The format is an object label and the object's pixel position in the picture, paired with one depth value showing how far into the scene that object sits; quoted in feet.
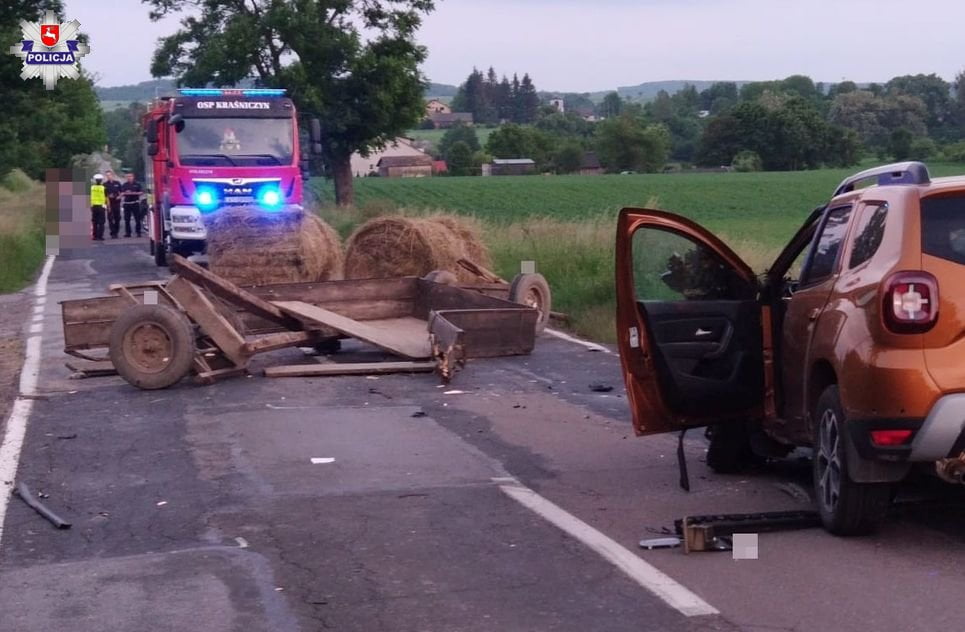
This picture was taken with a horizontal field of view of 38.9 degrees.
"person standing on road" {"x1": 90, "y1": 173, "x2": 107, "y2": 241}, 122.42
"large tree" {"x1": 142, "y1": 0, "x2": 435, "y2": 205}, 119.65
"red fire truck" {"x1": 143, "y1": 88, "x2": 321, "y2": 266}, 78.95
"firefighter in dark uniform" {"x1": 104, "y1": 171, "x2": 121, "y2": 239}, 128.57
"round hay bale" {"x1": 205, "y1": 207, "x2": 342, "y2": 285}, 67.26
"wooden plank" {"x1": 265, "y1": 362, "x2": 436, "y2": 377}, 42.80
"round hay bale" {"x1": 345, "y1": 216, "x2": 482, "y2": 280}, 59.57
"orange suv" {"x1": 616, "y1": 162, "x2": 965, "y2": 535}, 20.44
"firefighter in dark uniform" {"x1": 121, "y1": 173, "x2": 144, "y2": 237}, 130.62
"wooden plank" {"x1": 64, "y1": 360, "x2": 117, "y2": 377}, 43.96
